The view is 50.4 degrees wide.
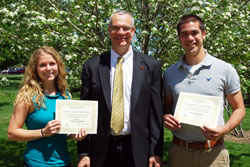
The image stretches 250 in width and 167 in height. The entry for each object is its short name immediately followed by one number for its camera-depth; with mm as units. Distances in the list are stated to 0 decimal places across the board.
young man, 2975
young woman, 2918
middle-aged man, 3117
